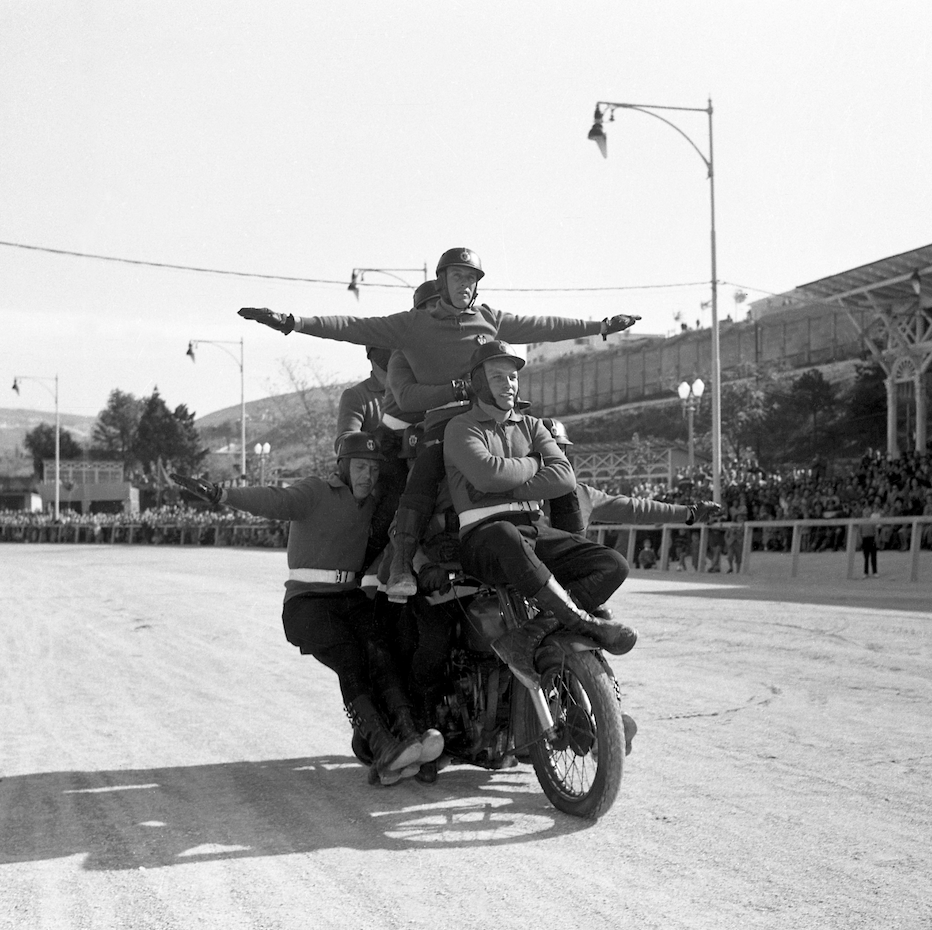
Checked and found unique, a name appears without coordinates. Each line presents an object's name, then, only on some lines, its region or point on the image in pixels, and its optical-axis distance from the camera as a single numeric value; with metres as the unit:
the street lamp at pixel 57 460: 74.50
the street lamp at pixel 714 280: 27.34
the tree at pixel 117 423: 181.25
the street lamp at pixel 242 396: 55.47
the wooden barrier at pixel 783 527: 19.59
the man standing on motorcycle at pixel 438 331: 6.28
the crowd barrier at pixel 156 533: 50.19
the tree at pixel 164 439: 149.75
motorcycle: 5.02
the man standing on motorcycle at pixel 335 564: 6.16
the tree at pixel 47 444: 172.12
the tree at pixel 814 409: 58.91
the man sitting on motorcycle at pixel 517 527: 5.26
